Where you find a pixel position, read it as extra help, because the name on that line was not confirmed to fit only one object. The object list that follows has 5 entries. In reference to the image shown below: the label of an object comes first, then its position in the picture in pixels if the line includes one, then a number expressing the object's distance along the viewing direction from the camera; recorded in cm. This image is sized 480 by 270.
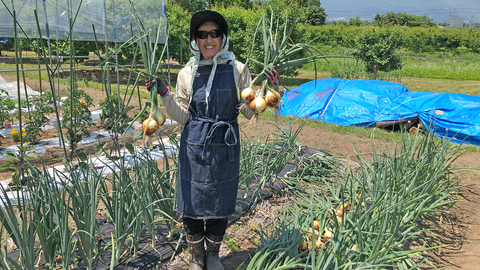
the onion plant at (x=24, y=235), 124
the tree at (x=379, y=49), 1054
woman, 157
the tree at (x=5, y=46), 1122
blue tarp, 528
